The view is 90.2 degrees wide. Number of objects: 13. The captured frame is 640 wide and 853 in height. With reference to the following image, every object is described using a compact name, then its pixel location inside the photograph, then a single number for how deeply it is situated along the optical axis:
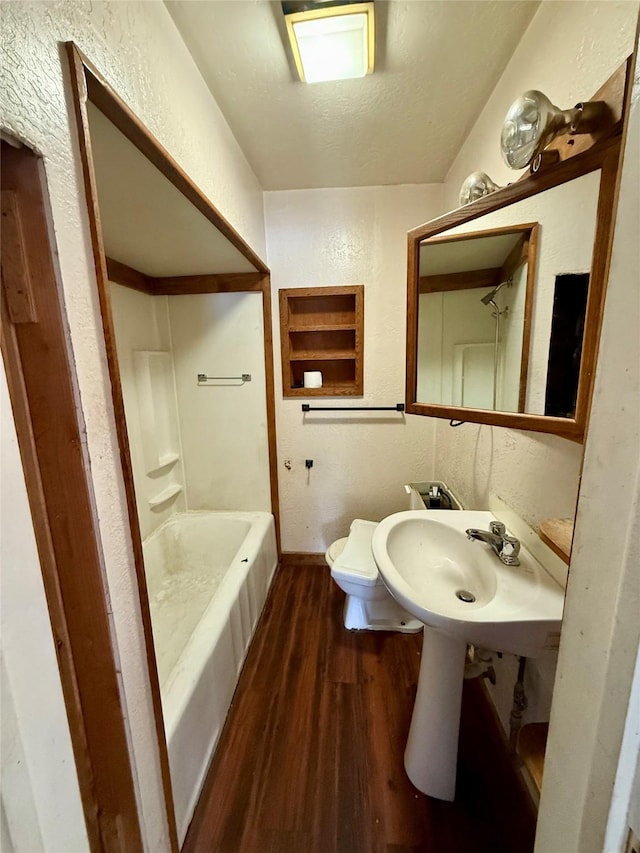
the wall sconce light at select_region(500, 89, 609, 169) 0.68
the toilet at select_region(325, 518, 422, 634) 1.61
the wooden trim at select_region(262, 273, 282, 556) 2.06
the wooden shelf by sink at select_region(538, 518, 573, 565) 0.80
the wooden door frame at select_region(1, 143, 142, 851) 0.54
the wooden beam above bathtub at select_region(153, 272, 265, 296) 2.05
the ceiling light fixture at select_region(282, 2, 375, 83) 0.95
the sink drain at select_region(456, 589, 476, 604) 1.06
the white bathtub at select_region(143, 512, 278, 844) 1.04
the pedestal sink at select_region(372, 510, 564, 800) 0.78
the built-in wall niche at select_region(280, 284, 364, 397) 2.08
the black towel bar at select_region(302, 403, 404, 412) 2.15
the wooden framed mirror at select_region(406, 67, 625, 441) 0.75
